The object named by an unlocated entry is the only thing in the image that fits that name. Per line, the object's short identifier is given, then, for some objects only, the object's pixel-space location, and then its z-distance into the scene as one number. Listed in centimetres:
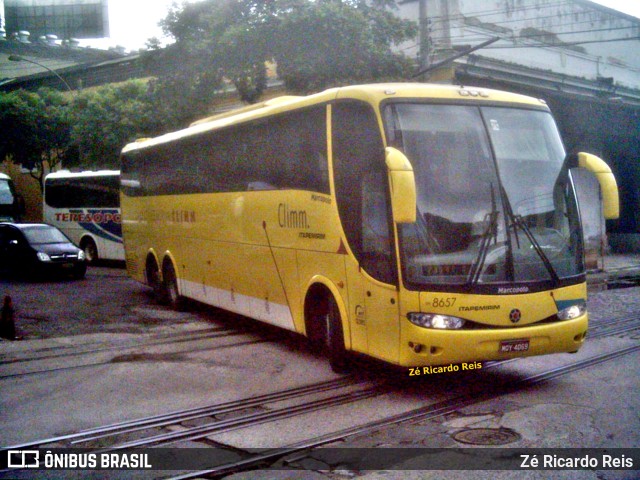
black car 2178
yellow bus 788
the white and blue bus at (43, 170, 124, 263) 2739
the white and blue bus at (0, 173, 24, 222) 3152
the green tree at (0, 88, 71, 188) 3790
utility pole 2164
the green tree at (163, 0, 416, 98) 2144
